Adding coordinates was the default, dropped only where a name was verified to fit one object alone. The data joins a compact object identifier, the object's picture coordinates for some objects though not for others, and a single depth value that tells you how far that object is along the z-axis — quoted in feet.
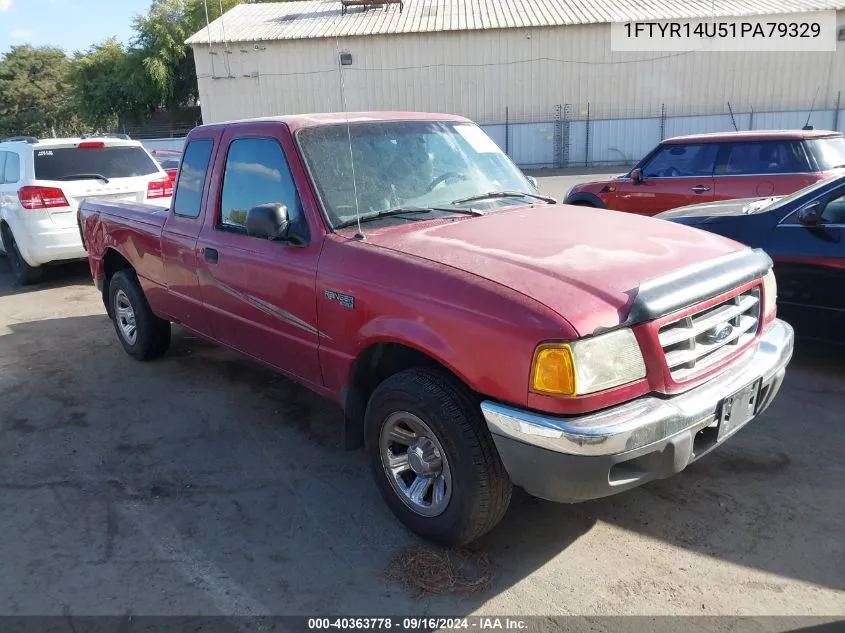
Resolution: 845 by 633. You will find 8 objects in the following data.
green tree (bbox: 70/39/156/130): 121.80
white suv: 26.91
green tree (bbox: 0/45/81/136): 178.50
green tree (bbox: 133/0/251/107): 120.16
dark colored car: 15.23
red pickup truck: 8.40
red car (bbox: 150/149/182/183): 45.39
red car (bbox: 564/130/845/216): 25.04
